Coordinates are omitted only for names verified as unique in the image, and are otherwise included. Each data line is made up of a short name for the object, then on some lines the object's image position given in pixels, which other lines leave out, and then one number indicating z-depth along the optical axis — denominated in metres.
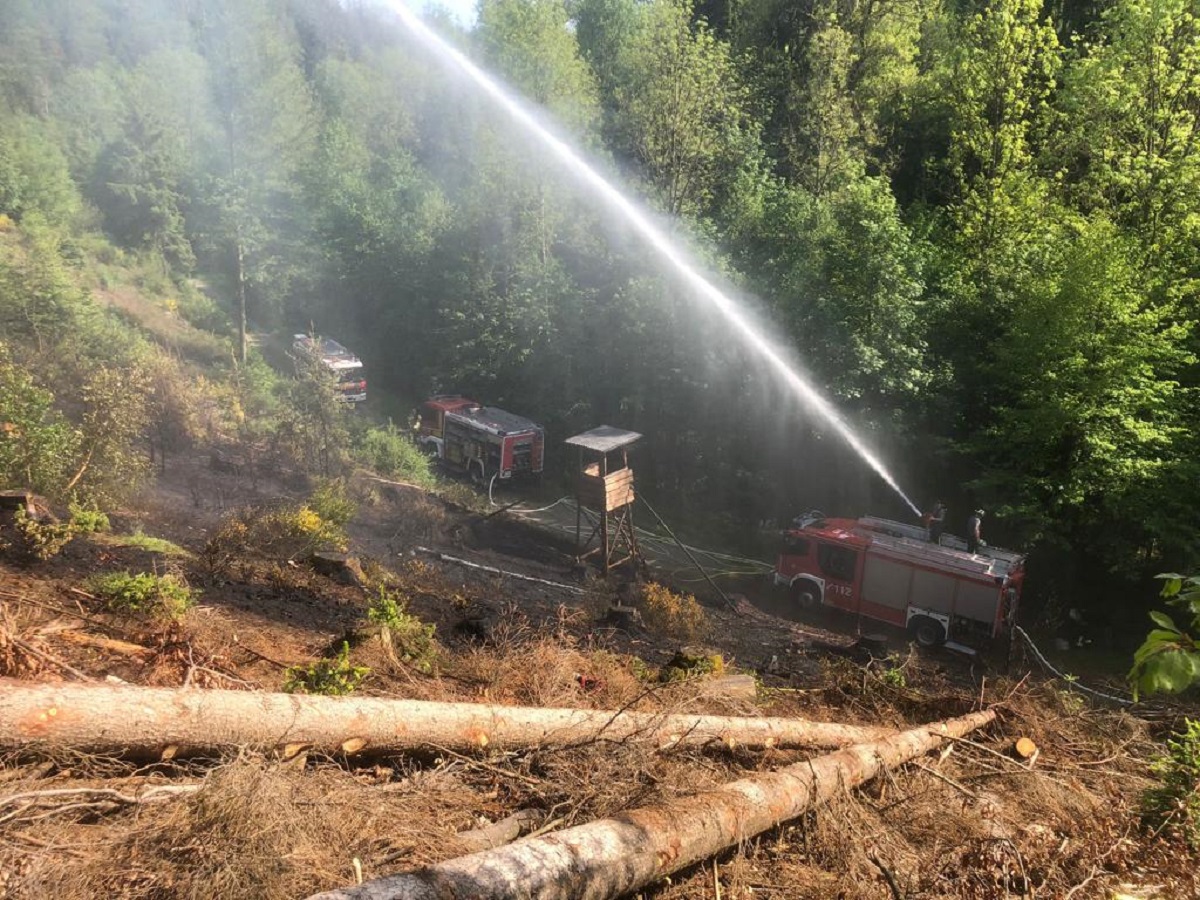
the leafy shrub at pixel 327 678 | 6.25
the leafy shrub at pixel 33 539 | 8.95
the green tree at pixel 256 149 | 26.14
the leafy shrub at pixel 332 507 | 14.16
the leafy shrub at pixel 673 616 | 12.67
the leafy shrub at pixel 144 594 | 7.54
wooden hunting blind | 15.48
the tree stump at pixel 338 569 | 11.64
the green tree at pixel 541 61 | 23.88
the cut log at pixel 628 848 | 3.45
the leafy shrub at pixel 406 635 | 7.93
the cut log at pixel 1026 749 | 7.11
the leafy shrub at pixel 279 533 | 11.70
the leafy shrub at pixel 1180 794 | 4.81
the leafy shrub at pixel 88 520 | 10.43
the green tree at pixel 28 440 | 11.09
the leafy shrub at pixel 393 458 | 20.36
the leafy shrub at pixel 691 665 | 8.55
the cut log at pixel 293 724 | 4.20
